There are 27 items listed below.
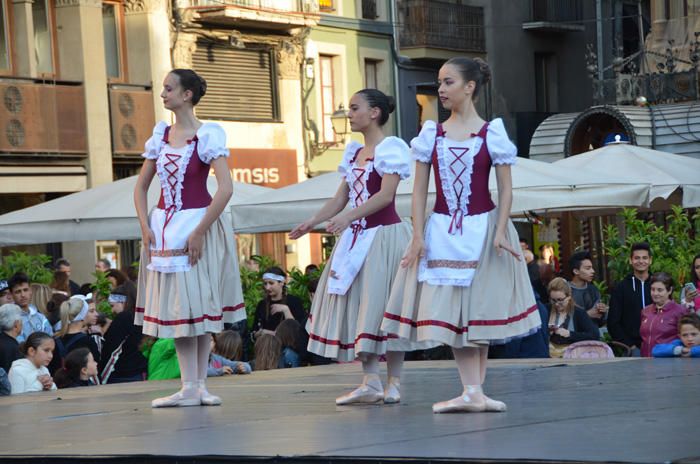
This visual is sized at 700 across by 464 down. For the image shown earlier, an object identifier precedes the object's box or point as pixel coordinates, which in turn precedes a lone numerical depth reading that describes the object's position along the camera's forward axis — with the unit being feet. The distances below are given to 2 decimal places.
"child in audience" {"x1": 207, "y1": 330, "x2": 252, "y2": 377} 43.93
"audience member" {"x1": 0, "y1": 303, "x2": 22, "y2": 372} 41.68
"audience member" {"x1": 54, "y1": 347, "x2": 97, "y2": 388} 43.14
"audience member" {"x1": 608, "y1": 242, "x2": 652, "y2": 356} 47.24
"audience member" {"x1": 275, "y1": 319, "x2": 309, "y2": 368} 46.39
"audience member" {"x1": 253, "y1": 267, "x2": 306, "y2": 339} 49.49
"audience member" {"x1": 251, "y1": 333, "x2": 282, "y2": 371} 46.55
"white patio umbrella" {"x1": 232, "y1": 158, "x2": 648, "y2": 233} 53.06
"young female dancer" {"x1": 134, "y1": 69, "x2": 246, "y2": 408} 31.99
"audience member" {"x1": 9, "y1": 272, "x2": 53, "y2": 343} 47.78
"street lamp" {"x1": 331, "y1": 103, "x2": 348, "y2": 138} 107.86
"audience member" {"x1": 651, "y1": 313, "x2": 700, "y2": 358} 41.88
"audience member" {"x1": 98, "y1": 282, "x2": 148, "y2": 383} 44.19
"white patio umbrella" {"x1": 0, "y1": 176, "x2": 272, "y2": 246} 57.41
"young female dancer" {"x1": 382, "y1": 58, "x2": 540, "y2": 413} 28.02
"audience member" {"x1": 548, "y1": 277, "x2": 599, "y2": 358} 46.47
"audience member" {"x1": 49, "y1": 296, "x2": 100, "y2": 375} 45.27
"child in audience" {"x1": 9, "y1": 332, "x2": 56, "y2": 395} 40.83
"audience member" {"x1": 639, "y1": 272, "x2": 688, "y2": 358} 43.75
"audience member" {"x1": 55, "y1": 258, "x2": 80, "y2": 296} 64.80
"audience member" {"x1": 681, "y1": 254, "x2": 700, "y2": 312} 45.53
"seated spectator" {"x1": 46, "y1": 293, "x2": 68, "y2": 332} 51.58
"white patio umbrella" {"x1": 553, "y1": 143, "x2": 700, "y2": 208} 58.85
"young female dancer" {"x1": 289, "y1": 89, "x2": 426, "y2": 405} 31.14
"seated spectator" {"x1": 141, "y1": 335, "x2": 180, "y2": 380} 44.21
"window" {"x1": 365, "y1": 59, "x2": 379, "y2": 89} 130.11
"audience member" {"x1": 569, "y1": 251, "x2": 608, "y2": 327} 50.85
